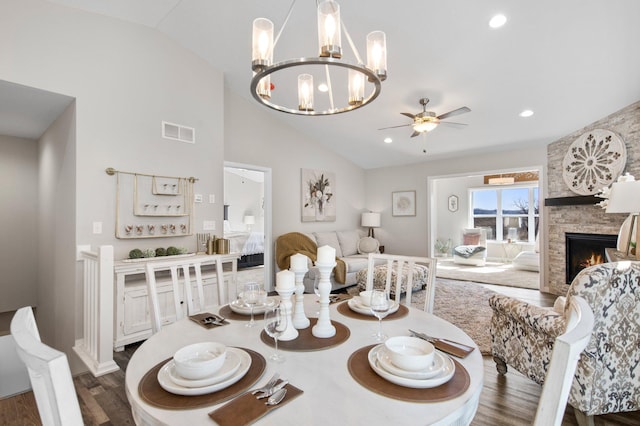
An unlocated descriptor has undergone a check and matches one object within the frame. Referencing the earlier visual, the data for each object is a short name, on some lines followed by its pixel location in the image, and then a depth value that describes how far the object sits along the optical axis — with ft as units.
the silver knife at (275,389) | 2.93
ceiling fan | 12.21
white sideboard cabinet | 9.46
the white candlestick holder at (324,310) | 4.33
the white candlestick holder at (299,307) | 4.56
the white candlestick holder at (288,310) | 4.08
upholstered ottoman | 14.47
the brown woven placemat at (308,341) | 3.98
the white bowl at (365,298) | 5.49
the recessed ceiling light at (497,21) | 9.01
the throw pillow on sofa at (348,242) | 19.89
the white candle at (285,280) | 4.10
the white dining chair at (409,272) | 6.12
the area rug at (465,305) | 10.72
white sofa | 16.43
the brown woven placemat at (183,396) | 2.83
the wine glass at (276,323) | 3.59
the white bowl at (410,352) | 3.22
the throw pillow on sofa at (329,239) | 18.55
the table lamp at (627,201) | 8.92
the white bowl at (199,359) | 3.06
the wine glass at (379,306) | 4.14
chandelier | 4.58
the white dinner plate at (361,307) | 5.30
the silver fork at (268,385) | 3.01
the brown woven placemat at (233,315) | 5.16
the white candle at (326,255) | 4.48
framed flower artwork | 19.20
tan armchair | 5.26
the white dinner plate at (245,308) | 4.93
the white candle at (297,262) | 4.44
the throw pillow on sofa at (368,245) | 20.62
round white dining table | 2.66
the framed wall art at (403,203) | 21.79
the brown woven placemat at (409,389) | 2.94
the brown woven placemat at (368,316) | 5.13
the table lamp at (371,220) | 22.29
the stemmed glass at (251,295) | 4.91
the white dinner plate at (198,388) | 2.94
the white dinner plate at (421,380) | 3.07
